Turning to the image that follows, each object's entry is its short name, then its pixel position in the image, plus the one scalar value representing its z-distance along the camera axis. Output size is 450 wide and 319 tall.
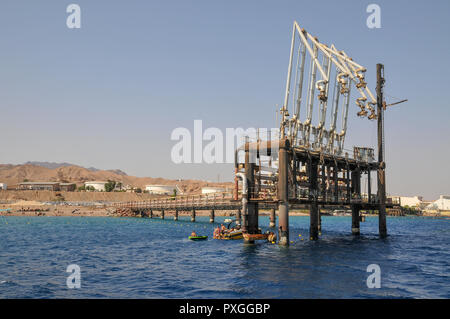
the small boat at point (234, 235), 49.50
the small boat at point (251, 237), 44.12
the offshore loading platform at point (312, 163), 44.16
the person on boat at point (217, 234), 51.74
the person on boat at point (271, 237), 45.88
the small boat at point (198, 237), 51.25
